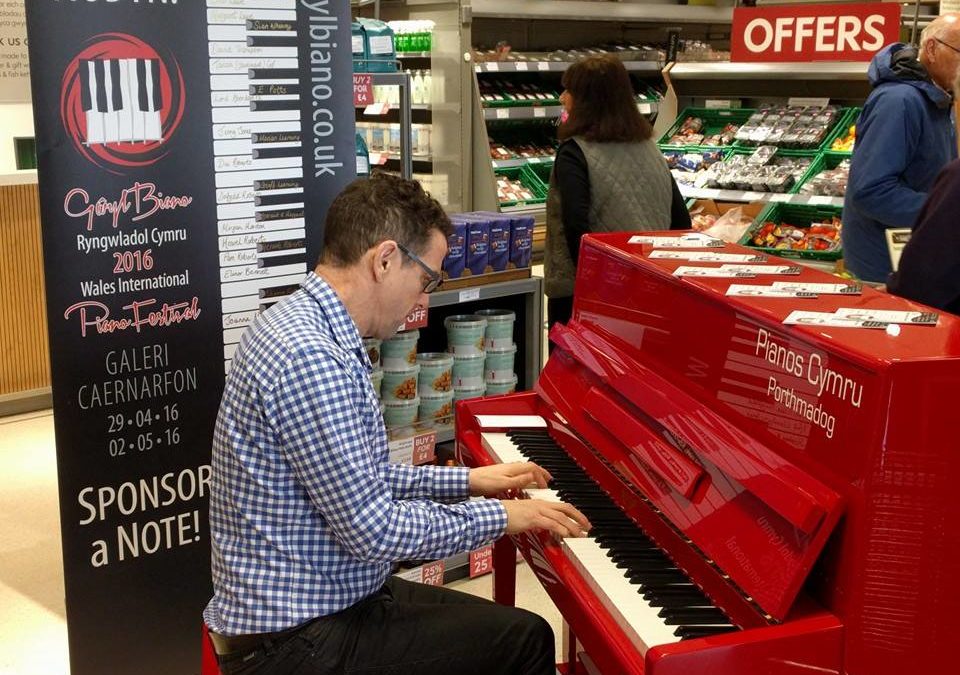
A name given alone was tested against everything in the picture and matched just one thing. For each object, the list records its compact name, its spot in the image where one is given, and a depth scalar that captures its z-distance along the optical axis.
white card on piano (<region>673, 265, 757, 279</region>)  2.34
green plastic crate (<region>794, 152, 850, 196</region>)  5.59
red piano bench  2.12
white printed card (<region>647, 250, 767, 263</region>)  2.56
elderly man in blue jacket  4.03
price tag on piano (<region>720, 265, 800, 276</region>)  2.40
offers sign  5.27
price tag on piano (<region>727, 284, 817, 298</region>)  2.14
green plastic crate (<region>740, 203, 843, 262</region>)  5.66
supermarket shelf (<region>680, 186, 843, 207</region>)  5.44
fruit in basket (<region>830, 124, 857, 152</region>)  5.60
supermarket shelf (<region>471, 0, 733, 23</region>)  8.00
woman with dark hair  4.04
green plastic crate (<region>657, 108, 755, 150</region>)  6.29
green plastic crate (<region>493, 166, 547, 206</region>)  8.54
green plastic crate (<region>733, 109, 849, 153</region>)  5.66
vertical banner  2.67
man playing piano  1.88
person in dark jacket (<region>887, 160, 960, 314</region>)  2.53
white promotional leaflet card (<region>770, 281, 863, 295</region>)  2.19
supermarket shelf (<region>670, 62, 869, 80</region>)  5.45
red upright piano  1.64
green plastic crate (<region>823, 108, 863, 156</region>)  5.68
